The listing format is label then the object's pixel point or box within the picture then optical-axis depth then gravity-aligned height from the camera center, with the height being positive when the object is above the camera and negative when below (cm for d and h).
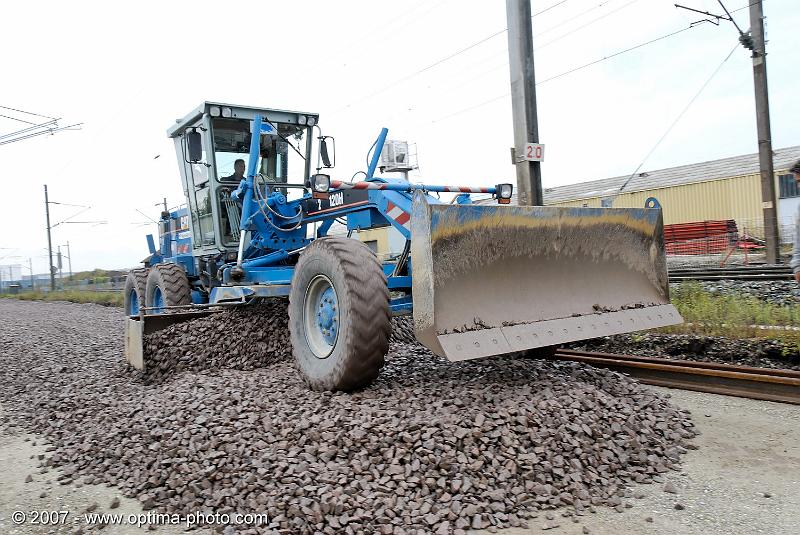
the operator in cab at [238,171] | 761 +128
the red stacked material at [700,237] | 2033 +6
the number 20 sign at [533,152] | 802 +132
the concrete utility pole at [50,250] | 3925 +222
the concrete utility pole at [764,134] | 1252 +216
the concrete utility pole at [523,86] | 807 +225
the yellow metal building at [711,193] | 2398 +205
